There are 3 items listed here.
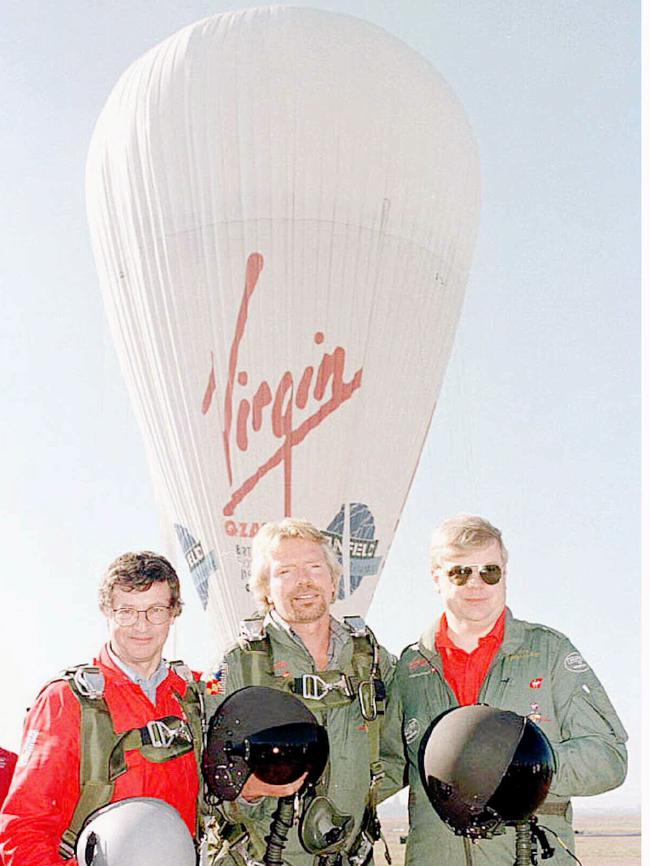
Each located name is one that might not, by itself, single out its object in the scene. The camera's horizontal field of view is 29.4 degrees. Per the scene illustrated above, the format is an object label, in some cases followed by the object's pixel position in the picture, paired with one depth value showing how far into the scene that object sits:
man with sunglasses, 3.96
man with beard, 4.15
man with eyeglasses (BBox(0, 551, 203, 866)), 3.75
